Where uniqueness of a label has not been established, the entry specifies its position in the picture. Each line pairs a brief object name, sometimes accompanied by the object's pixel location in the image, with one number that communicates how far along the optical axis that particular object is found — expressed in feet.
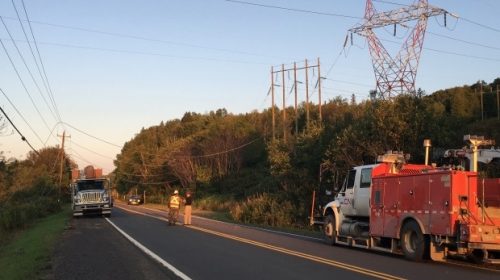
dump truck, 130.21
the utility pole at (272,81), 208.38
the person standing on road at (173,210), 97.04
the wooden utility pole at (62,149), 234.29
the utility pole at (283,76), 206.30
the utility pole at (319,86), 186.31
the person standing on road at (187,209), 95.91
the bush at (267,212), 107.96
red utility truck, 45.11
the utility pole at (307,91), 191.12
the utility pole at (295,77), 201.52
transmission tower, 154.20
